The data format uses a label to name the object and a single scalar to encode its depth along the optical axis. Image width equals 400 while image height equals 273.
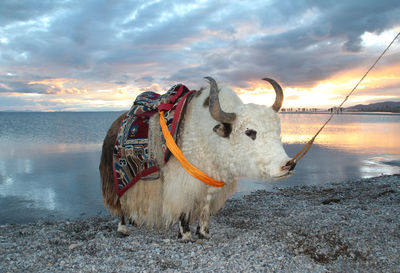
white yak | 3.04
